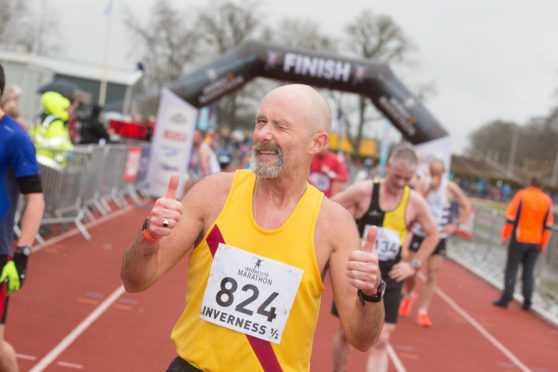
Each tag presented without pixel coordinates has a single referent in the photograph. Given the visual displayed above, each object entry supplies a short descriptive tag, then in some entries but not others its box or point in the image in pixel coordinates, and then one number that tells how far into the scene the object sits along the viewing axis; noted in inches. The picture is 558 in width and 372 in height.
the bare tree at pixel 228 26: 1626.5
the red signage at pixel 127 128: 663.8
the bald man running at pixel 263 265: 93.1
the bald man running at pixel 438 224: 320.2
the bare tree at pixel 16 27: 1689.2
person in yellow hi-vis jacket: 345.4
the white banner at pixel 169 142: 597.0
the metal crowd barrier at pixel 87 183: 360.8
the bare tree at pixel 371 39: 1753.2
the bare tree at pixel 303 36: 1697.8
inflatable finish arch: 558.6
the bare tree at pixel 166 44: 1541.6
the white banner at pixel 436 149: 571.5
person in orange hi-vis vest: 373.4
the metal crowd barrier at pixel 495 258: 401.4
